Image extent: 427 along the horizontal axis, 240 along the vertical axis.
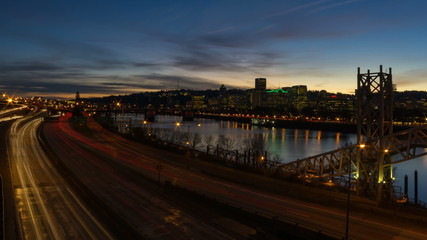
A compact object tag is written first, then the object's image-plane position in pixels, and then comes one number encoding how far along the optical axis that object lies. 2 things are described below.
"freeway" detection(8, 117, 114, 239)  19.50
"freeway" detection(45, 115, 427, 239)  19.80
